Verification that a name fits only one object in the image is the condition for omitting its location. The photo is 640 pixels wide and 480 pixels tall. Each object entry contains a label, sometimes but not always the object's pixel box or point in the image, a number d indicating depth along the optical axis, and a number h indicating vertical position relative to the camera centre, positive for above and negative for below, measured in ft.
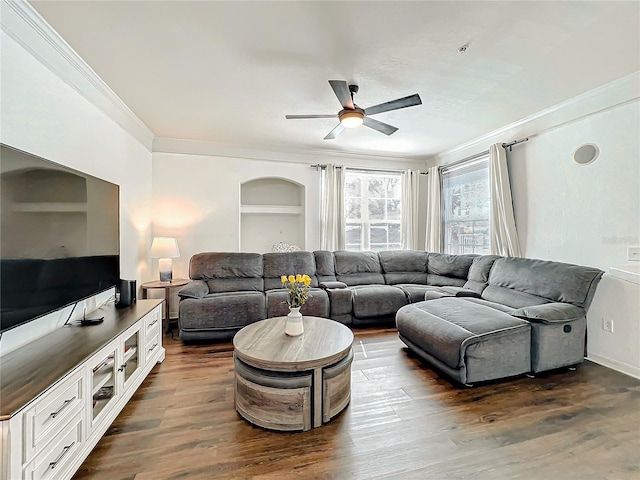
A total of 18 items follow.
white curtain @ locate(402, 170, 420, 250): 17.75 +2.12
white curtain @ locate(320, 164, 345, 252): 16.29 +1.99
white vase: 7.64 -2.24
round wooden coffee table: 6.09 -3.13
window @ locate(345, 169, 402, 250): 17.65 +1.96
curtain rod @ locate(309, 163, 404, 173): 16.29 +4.37
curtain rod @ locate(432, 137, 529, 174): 12.18 +4.32
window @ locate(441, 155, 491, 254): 14.44 +1.81
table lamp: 12.40 -0.49
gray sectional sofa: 8.03 -2.30
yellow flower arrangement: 7.62 -1.36
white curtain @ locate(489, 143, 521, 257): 12.44 +1.44
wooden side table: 11.81 -2.06
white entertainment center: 3.89 -2.59
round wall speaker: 9.79 +3.07
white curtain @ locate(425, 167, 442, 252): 16.88 +1.64
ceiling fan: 7.48 +3.90
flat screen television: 4.88 +0.12
